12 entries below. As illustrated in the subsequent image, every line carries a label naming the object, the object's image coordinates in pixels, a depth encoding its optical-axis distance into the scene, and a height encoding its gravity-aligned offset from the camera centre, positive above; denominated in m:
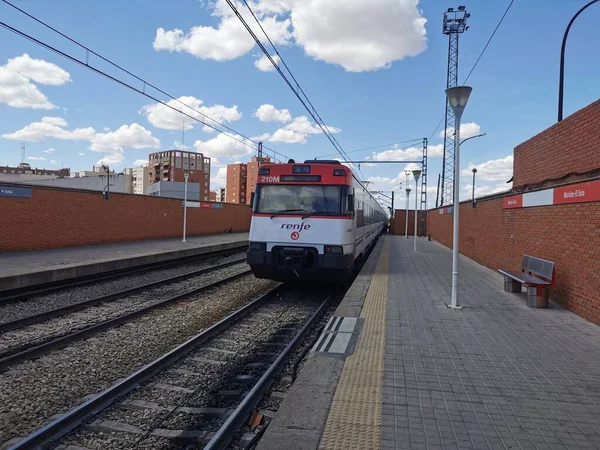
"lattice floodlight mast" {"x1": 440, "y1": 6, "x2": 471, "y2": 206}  33.28 +15.19
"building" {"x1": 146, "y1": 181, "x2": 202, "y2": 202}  54.34 +3.33
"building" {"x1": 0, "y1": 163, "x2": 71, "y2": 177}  80.04 +7.76
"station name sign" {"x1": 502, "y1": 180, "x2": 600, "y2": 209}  6.59 +0.60
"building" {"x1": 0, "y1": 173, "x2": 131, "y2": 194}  48.56 +3.61
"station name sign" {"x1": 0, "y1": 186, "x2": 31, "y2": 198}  14.64 +0.61
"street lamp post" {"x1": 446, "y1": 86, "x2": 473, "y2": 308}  7.64 +1.62
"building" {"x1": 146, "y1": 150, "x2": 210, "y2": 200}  99.31 +11.53
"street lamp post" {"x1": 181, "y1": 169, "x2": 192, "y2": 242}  21.38 +2.09
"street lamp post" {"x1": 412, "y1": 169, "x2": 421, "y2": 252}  23.83 +2.72
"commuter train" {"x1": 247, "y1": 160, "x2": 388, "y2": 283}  9.53 -0.06
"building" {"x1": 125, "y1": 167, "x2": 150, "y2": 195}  116.34 +10.00
